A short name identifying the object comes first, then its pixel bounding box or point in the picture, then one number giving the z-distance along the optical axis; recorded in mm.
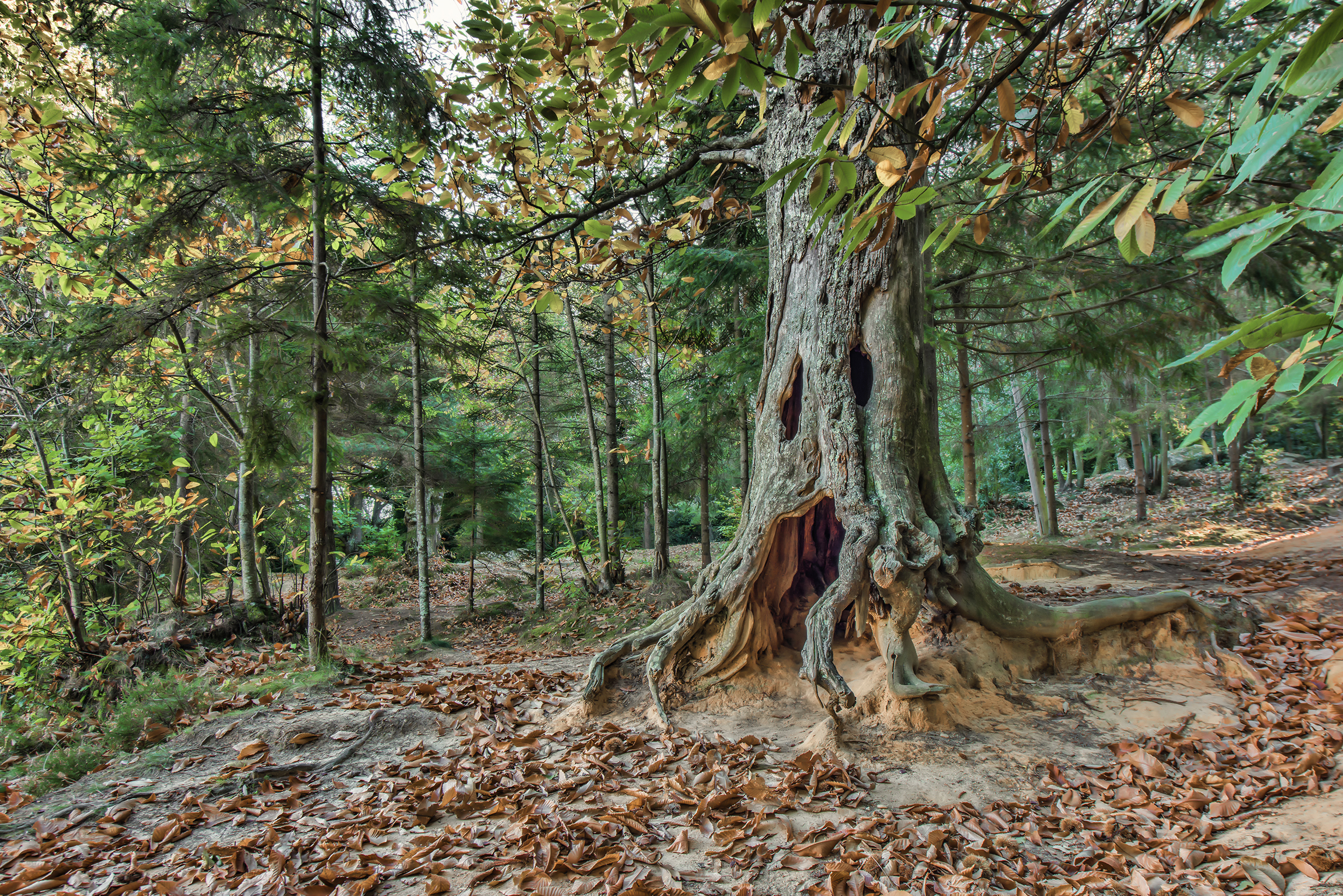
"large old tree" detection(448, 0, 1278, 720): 3221
